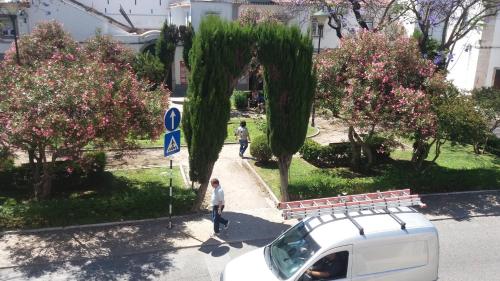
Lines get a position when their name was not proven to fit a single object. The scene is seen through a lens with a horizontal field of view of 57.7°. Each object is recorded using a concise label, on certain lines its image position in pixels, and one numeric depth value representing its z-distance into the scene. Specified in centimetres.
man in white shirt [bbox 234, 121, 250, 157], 1745
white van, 744
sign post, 1102
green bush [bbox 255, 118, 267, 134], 1578
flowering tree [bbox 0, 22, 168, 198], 1034
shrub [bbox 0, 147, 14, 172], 1066
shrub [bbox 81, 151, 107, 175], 1413
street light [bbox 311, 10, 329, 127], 1886
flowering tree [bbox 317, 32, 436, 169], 1312
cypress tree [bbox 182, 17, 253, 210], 1120
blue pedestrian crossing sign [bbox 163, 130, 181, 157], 1111
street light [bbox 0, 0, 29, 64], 1770
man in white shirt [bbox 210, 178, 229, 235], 1109
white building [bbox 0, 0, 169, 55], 3108
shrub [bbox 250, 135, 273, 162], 1695
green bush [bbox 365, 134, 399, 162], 1722
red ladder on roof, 805
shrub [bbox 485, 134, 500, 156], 2020
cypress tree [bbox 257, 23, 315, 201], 1144
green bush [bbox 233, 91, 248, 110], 2895
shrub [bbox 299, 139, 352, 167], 1770
